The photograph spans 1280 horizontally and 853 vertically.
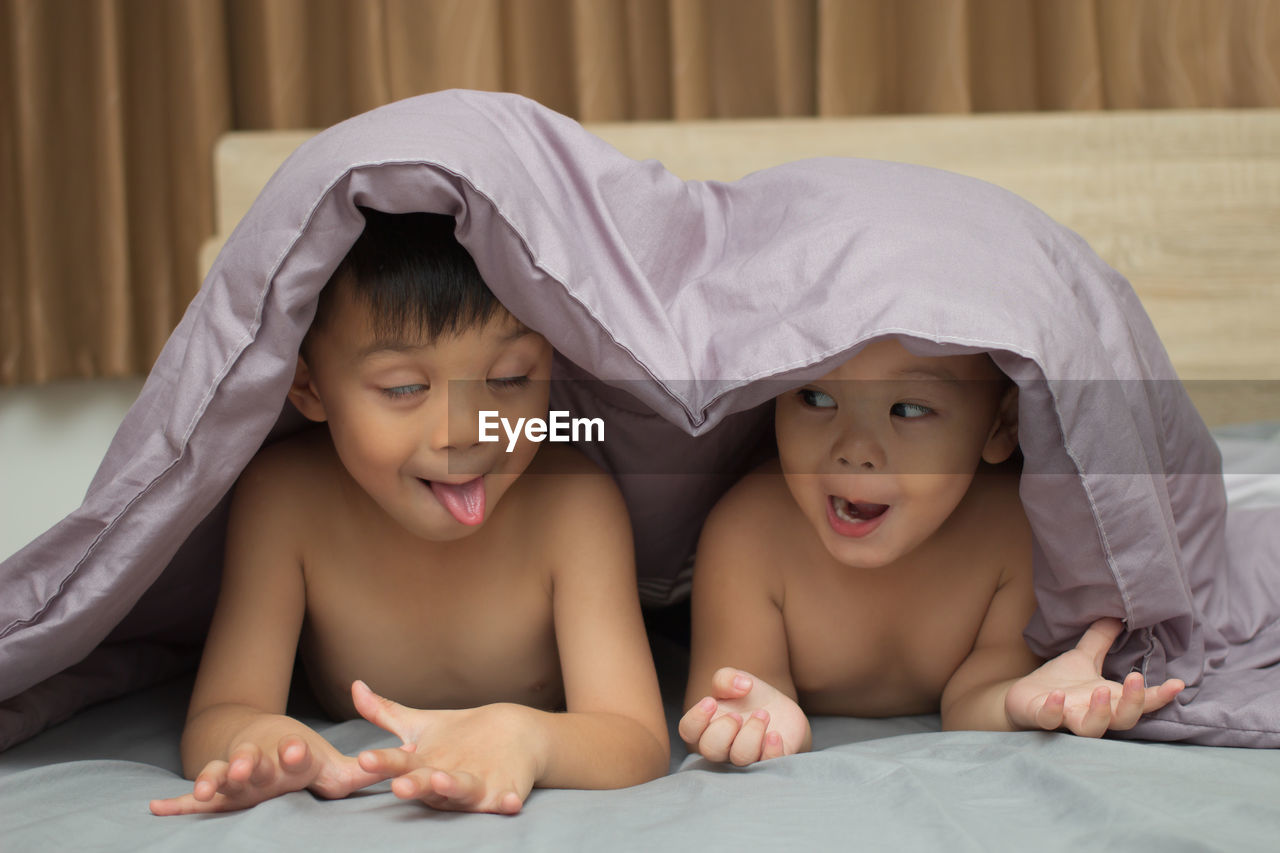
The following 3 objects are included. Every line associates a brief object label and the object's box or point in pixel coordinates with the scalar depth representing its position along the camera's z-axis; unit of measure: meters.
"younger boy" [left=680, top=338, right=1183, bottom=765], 0.82
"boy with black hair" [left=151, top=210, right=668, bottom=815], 0.67
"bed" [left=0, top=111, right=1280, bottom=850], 0.56
